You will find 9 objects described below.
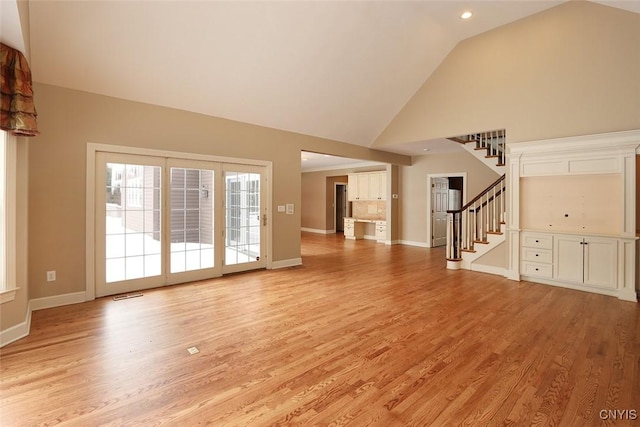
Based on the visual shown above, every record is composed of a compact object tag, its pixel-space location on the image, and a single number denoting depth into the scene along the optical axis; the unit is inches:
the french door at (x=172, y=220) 161.6
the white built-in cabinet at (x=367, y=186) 381.1
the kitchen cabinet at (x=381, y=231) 383.9
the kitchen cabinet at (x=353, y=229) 413.7
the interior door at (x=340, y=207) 506.6
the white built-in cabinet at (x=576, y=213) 160.2
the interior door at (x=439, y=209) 346.6
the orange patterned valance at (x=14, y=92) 102.3
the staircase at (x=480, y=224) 221.1
